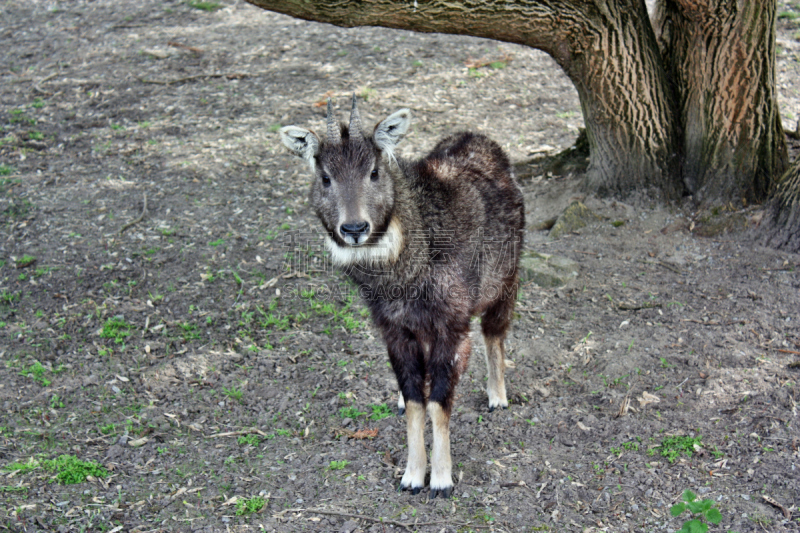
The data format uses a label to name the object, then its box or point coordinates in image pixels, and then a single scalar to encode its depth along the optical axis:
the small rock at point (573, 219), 7.60
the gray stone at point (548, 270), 6.95
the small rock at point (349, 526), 4.29
